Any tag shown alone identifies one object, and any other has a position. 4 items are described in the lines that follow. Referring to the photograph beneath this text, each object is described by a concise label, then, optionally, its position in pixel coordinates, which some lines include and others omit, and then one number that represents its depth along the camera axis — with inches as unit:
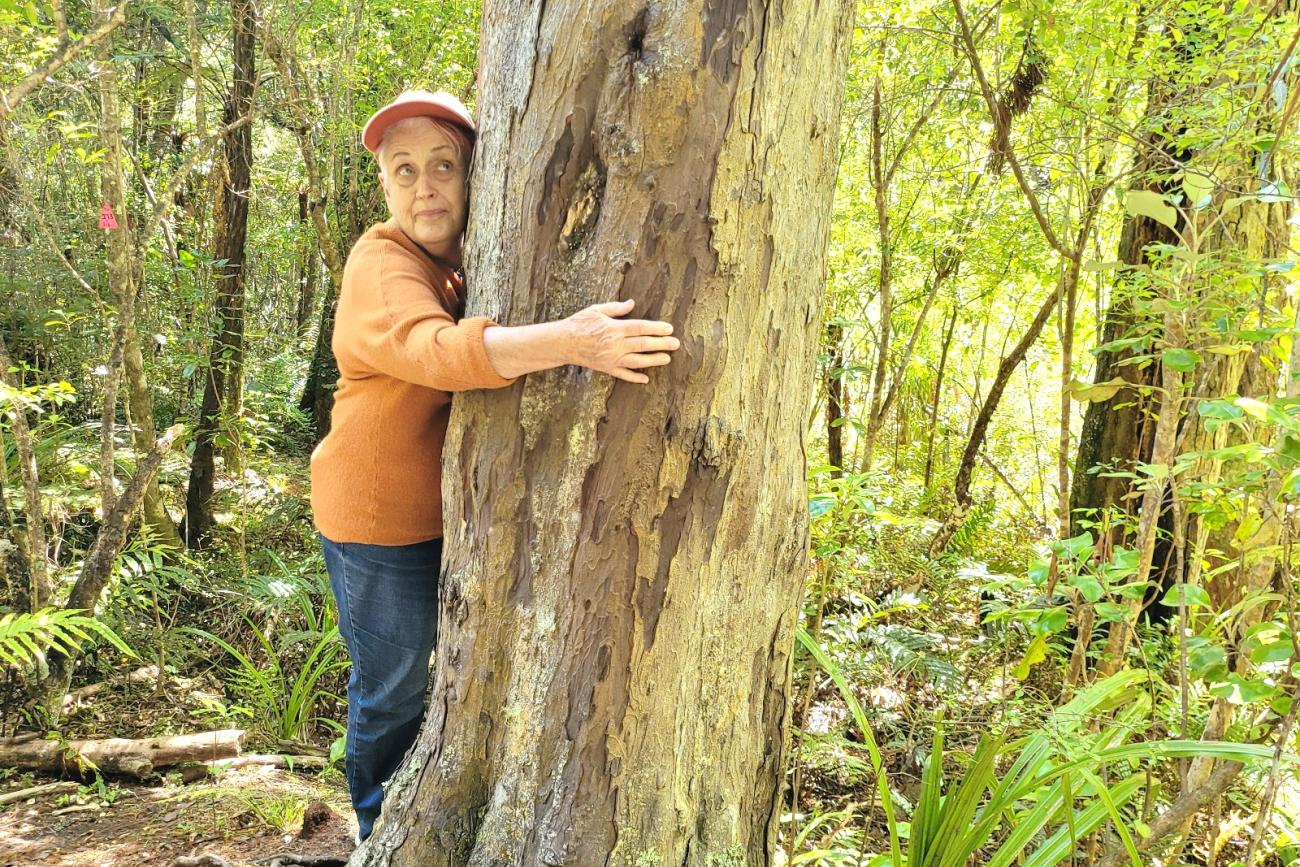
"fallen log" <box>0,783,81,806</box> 136.3
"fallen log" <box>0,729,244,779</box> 145.6
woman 67.9
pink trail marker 164.1
